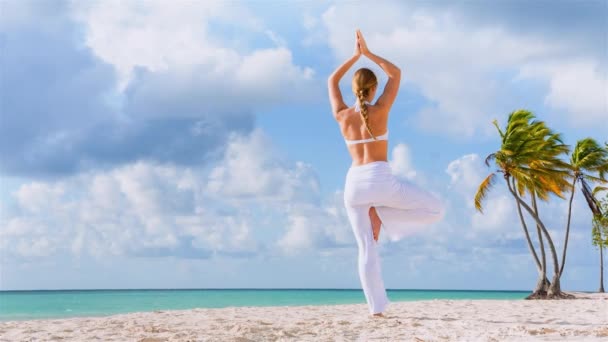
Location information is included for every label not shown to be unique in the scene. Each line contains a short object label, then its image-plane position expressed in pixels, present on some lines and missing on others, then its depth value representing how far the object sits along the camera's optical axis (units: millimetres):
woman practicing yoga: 5992
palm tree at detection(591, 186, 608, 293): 21859
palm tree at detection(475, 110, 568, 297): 16203
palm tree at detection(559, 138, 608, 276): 19797
